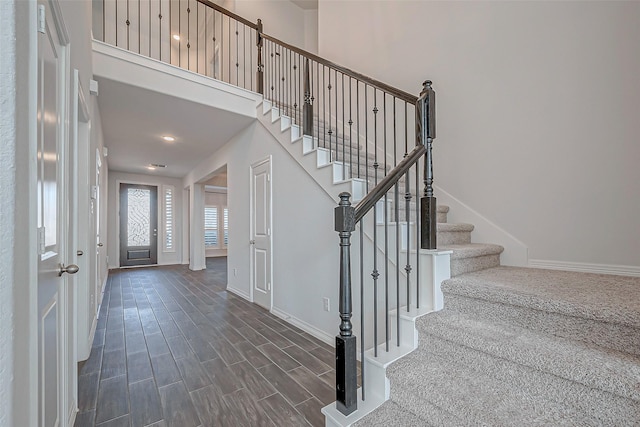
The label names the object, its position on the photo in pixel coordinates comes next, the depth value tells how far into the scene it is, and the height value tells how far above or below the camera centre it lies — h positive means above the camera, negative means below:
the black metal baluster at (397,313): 1.61 -0.57
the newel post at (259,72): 4.06 +2.07
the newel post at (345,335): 1.36 -0.59
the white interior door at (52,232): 1.03 -0.07
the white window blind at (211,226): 9.89 -0.40
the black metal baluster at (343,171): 2.61 +0.40
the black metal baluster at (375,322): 1.52 -0.60
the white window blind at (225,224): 10.24 -0.36
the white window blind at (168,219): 7.92 -0.11
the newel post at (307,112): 3.12 +1.14
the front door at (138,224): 7.43 -0.25
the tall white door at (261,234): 3.67 -0.27
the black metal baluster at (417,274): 1.73 -0.38
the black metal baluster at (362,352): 1.43 -0.71
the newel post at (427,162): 1.82 +0.34
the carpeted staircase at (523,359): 1.06 -0.63
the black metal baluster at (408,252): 1.69 -0.24
